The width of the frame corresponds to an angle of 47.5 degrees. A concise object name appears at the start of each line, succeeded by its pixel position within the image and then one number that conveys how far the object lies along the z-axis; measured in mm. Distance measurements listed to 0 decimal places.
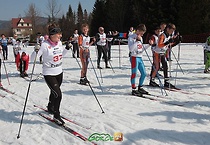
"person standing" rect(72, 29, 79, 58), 16581
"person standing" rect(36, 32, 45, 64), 12966
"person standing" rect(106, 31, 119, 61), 14209
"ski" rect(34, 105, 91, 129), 4883
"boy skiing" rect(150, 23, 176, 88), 7031
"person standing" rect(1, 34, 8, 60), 17312
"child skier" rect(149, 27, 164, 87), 7832
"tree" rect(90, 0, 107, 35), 52625
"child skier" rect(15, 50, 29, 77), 10492
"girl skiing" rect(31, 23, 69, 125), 4809
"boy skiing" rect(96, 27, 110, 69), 11639
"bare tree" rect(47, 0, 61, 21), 52625
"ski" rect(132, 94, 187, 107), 6033
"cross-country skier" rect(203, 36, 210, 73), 9398
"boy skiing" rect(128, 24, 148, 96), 6604
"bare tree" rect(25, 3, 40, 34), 62300
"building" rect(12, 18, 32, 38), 119250
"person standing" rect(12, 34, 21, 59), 14039
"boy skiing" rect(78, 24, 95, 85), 8430
